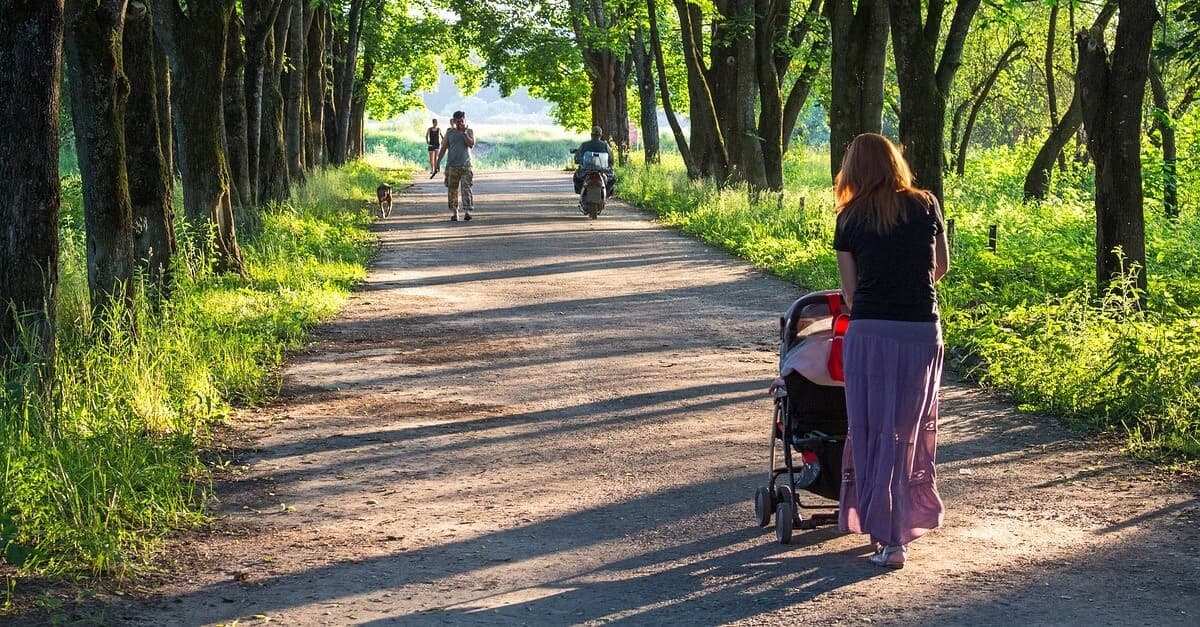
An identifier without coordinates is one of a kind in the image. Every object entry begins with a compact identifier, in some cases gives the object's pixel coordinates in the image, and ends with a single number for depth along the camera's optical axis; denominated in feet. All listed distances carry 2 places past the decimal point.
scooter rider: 94.84
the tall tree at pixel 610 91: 160.56
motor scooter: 88.33
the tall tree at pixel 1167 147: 68.74
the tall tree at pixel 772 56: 87.04
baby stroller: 20.12
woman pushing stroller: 19.43
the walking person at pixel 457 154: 83.76
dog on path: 89.10
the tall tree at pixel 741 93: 84.84
